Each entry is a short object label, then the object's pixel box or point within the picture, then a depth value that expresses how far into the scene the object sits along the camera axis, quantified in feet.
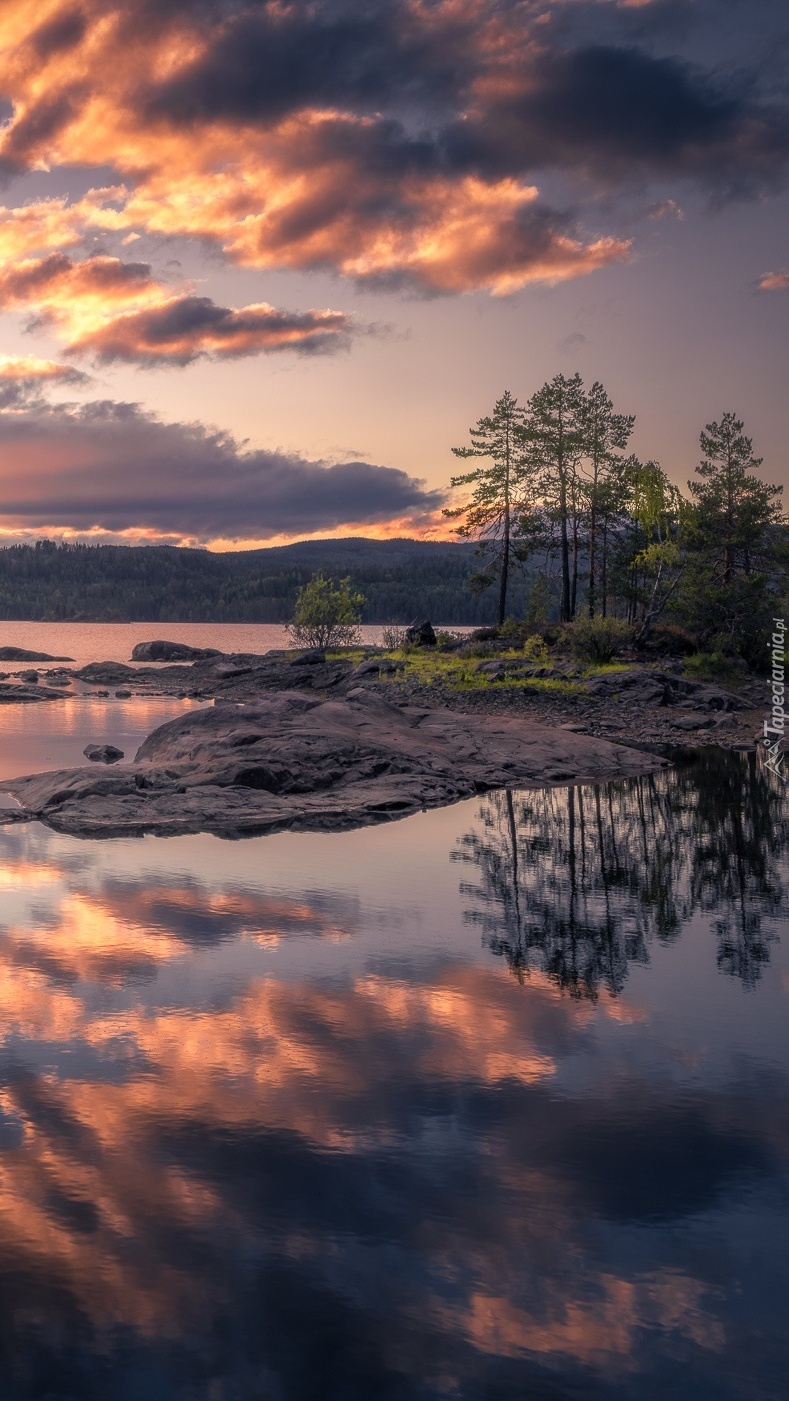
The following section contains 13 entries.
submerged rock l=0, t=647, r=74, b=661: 314.96
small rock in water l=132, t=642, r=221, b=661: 324.39
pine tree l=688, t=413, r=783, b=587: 180.14
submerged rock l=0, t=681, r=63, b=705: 183.54
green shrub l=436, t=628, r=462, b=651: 200.34
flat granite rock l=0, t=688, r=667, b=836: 64.54
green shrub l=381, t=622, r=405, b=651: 214.48
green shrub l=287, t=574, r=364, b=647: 234.58
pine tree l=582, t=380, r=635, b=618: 217.15
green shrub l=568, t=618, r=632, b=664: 160.66
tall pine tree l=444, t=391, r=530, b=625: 220.23
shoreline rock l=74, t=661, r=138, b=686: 235.20
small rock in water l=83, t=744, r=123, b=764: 98.12
